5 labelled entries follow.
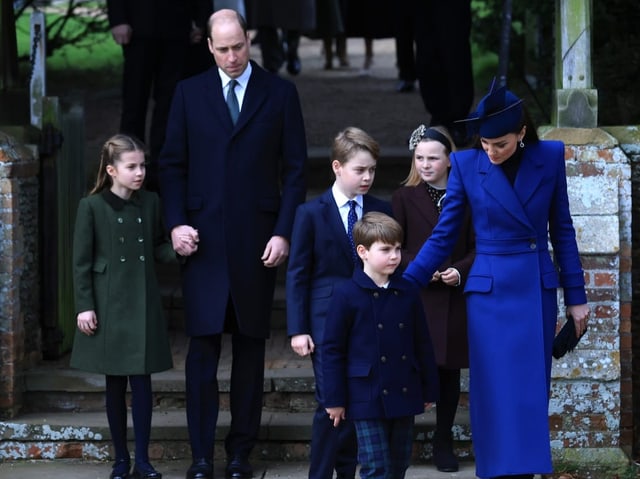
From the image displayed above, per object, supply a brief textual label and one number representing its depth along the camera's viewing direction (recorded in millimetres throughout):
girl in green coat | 13273
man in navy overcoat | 13328
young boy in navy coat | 11500
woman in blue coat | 11617
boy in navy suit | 12328
